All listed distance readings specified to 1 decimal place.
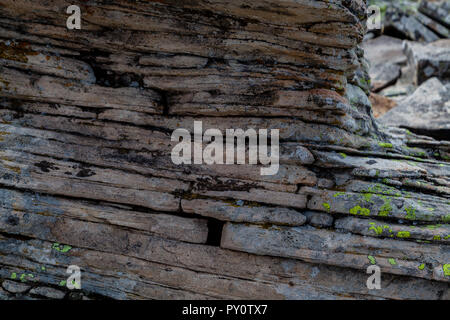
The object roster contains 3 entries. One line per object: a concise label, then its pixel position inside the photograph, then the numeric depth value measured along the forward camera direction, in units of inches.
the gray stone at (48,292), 288.2
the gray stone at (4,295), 287.6
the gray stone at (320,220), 292.5
